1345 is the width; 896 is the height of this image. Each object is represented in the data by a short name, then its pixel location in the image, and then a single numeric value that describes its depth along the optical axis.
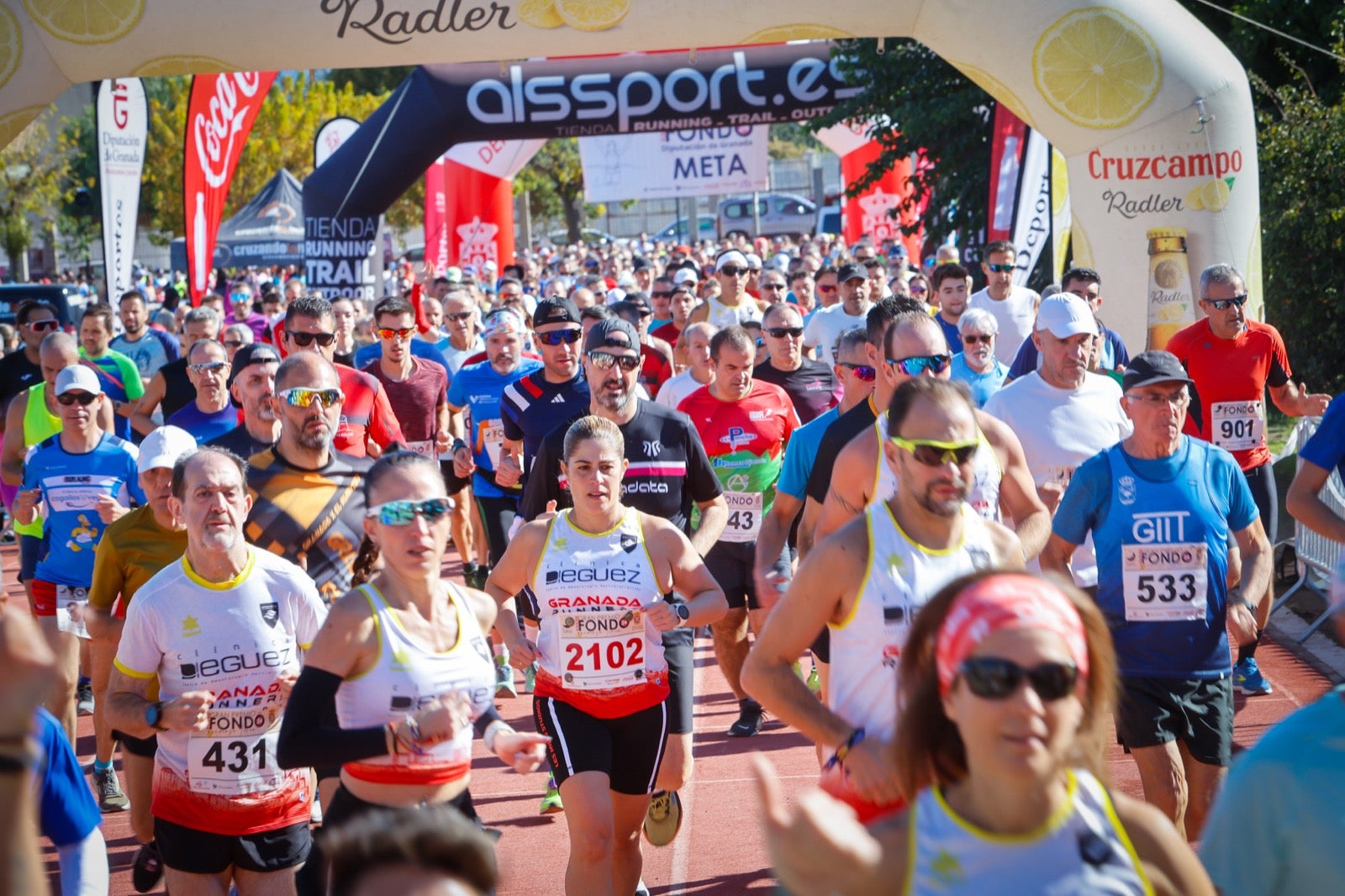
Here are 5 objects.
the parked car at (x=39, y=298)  18.12
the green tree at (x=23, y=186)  42.28
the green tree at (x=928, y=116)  17.33
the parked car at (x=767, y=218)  56.78
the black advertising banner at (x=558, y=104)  17.34
